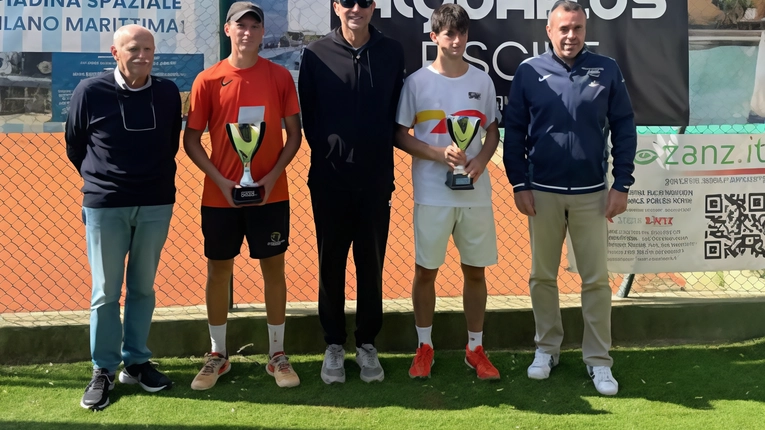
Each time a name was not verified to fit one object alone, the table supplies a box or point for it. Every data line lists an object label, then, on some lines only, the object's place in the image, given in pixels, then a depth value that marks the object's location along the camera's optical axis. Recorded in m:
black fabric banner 4.37
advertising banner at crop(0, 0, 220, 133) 4.08
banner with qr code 4.60
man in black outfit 3.58
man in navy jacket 3.68
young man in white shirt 3.68
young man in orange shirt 3.58
